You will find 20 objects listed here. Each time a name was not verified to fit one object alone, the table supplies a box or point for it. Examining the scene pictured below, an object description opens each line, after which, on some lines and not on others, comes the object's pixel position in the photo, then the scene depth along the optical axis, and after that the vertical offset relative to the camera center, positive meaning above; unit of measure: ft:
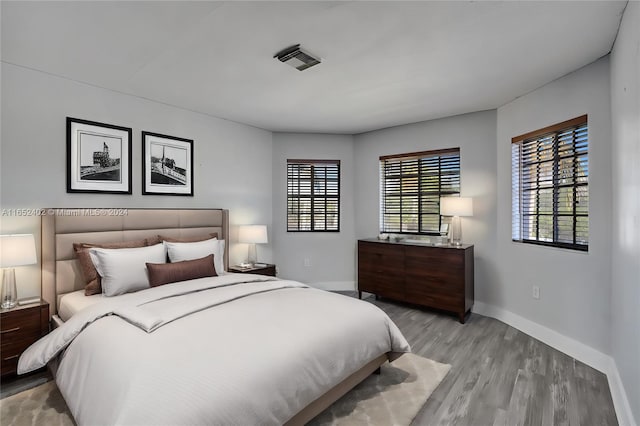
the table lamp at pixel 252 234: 13.55 -0.98
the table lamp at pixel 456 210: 12.62 +0.06
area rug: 6.44 -4.19
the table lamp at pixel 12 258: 7.73 -1.16
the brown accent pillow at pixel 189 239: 11.23 -1.02
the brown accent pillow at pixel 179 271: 9.19 -1.79
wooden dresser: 12.03 -2.55
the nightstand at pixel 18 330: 7.73 -2.97
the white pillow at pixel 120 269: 8.70 -1.62
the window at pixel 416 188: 14.11 +1.10
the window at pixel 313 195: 16.61 +0.84
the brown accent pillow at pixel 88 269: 8.89 -1.64
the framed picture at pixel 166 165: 11.46 +1.73
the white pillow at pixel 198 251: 10.42 -1.35
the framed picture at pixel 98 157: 9.71 +1.72
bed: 4.51 -2.41
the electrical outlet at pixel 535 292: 10.58 -2.68
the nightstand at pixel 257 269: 13.06 -2.41
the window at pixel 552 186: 9.26 +0.83
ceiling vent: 7.84 +3.94
